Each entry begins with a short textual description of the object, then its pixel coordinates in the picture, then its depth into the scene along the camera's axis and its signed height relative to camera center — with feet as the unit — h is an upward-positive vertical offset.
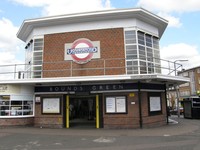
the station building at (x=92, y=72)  50.06 +6.81
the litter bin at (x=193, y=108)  75.46 -2.05
